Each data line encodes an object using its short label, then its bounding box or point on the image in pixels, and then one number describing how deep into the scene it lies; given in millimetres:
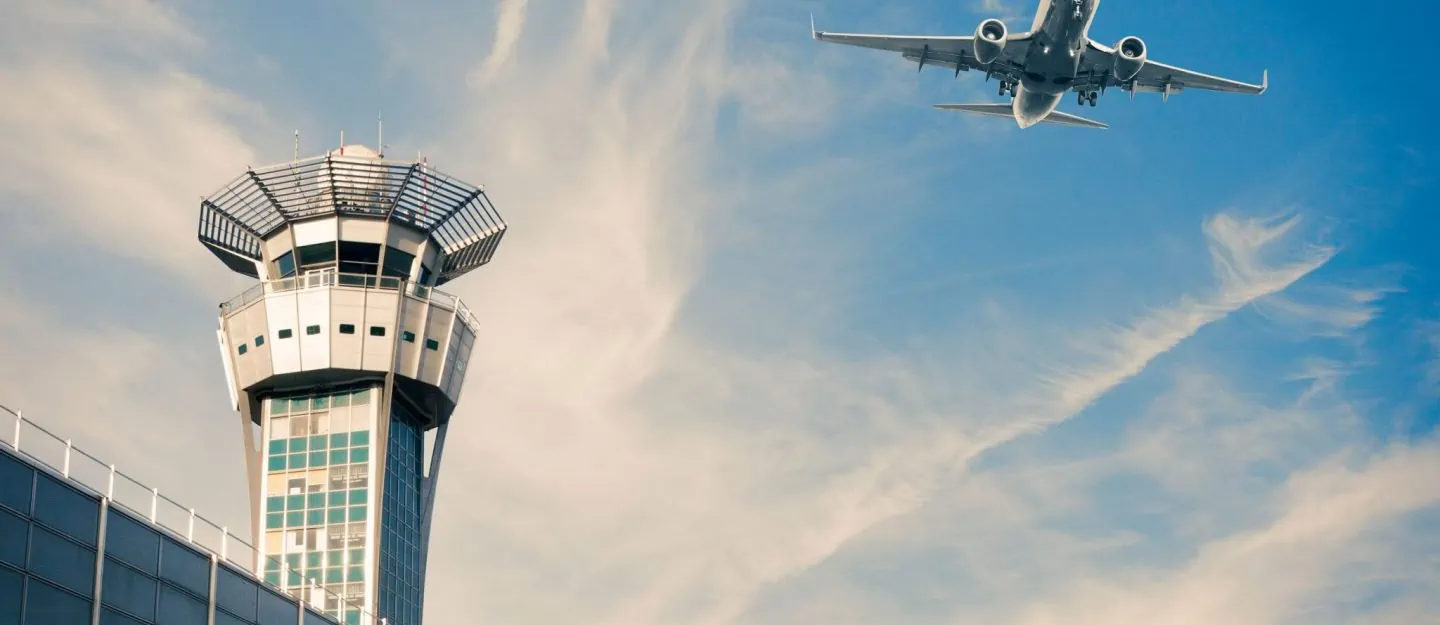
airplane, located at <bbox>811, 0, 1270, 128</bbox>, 104312
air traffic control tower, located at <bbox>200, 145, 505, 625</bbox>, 151625
